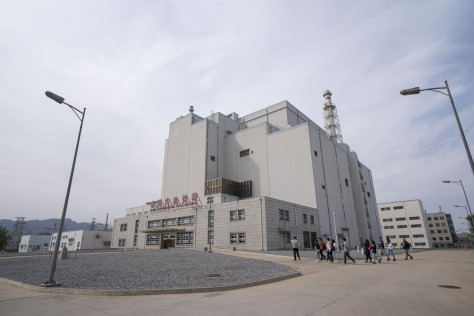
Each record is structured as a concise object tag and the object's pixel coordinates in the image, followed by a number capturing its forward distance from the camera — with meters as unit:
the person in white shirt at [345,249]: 19.54
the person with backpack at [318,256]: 21.84
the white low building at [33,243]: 84.18
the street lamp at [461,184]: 32.38
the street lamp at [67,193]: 11.19
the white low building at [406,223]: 96.12
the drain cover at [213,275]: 13.25
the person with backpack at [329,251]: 21.02
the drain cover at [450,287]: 9.81
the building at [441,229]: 111.88
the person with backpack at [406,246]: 22.92
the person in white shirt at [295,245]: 21.45
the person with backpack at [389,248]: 22.11
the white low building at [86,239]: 76.56
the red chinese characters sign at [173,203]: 50.98
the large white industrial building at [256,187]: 42.22
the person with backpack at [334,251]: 20.76
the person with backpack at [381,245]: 22.53
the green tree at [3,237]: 50.00
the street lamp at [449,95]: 12.63
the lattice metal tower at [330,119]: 74.56
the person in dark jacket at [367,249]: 20.77
